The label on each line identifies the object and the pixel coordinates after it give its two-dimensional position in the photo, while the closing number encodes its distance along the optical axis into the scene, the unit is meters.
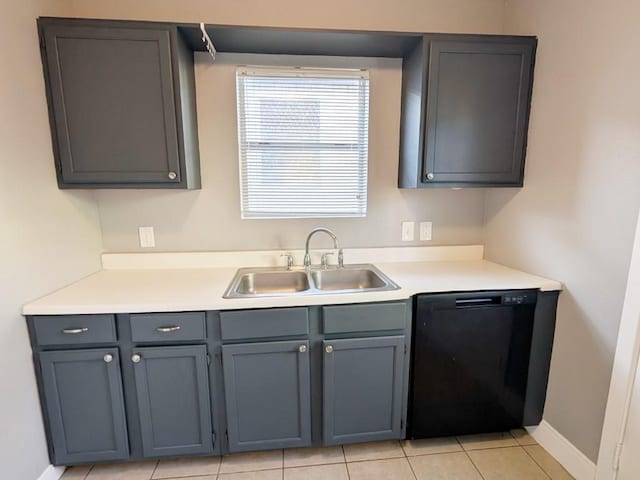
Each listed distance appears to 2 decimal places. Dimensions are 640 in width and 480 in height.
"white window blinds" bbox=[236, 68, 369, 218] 2.00
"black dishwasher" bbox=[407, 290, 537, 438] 1.67
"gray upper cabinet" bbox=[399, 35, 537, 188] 1.74
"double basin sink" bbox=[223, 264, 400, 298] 1.98
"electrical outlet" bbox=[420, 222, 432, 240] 2.22
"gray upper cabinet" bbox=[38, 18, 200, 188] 1.56
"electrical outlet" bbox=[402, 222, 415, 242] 2.21
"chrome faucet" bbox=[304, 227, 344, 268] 2.01
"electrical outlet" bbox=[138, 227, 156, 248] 2.03
